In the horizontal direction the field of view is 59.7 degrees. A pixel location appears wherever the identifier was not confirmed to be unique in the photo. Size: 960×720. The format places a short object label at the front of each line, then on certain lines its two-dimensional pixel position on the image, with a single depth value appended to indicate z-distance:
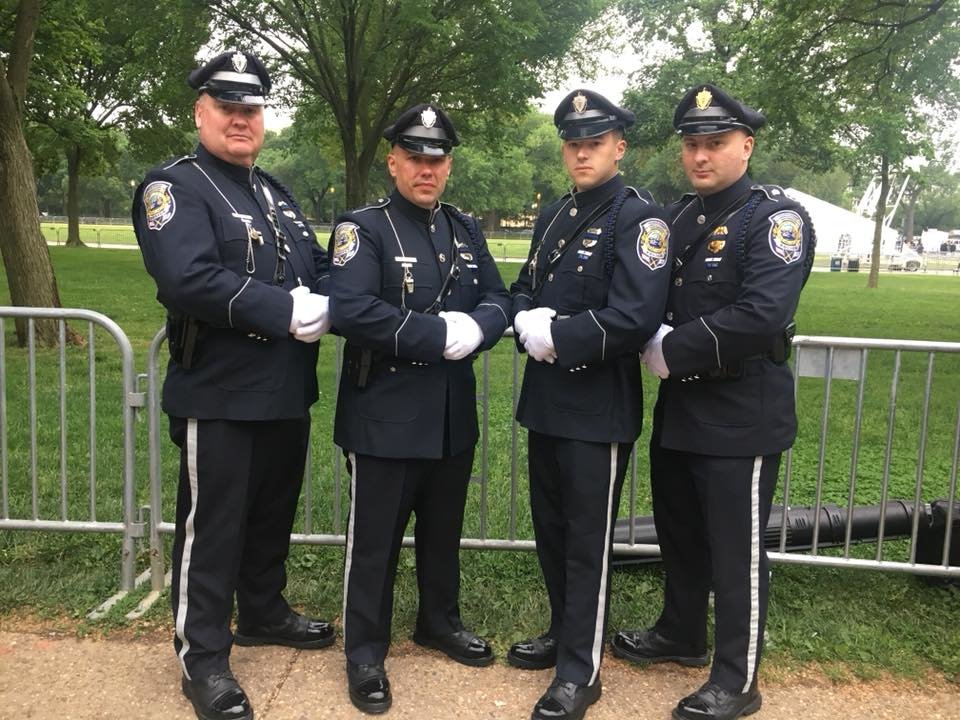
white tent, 54.28
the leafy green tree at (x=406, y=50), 15.16
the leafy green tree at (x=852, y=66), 11.58
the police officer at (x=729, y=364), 2.73
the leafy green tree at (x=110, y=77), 15.36
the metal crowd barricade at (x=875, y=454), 3.64
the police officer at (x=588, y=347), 2.76
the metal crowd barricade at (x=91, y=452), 3.65
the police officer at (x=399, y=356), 2.83
